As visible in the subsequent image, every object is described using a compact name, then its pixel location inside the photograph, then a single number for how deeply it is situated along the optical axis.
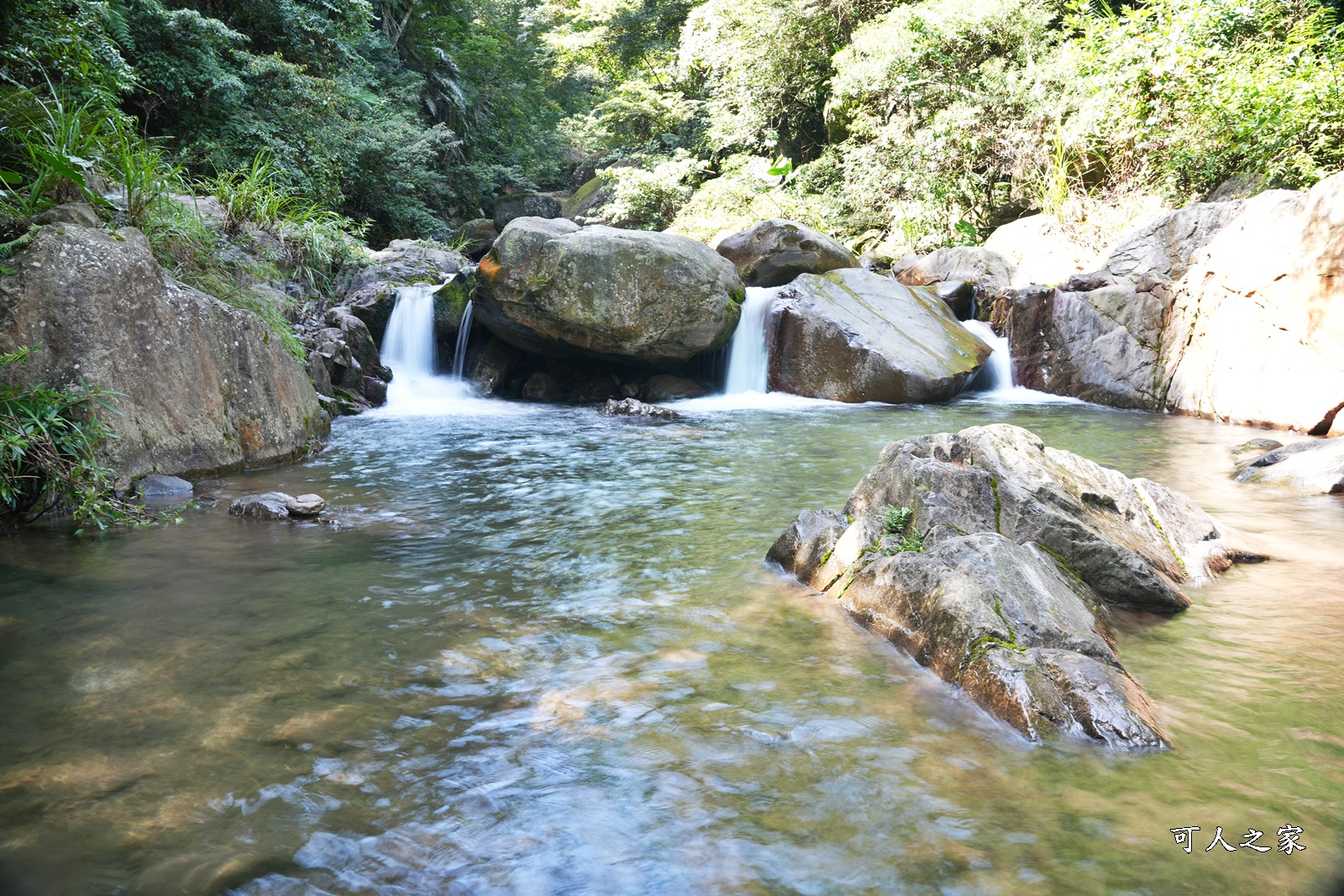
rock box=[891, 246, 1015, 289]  14.62
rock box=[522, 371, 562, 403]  12.58
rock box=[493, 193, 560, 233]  27.11
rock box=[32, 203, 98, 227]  5.68
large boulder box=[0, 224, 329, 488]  5.29
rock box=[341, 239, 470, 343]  12.73
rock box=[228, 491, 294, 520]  5.32
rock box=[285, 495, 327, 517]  5.35
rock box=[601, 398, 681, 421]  10.60
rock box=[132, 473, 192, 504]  5.56
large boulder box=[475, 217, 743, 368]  11.12
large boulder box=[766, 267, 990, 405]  11.90
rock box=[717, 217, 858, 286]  14.20
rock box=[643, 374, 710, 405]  12.55
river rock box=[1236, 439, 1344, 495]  6.39
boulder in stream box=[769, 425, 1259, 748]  2.91
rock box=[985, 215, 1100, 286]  14.26
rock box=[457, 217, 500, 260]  21.84
